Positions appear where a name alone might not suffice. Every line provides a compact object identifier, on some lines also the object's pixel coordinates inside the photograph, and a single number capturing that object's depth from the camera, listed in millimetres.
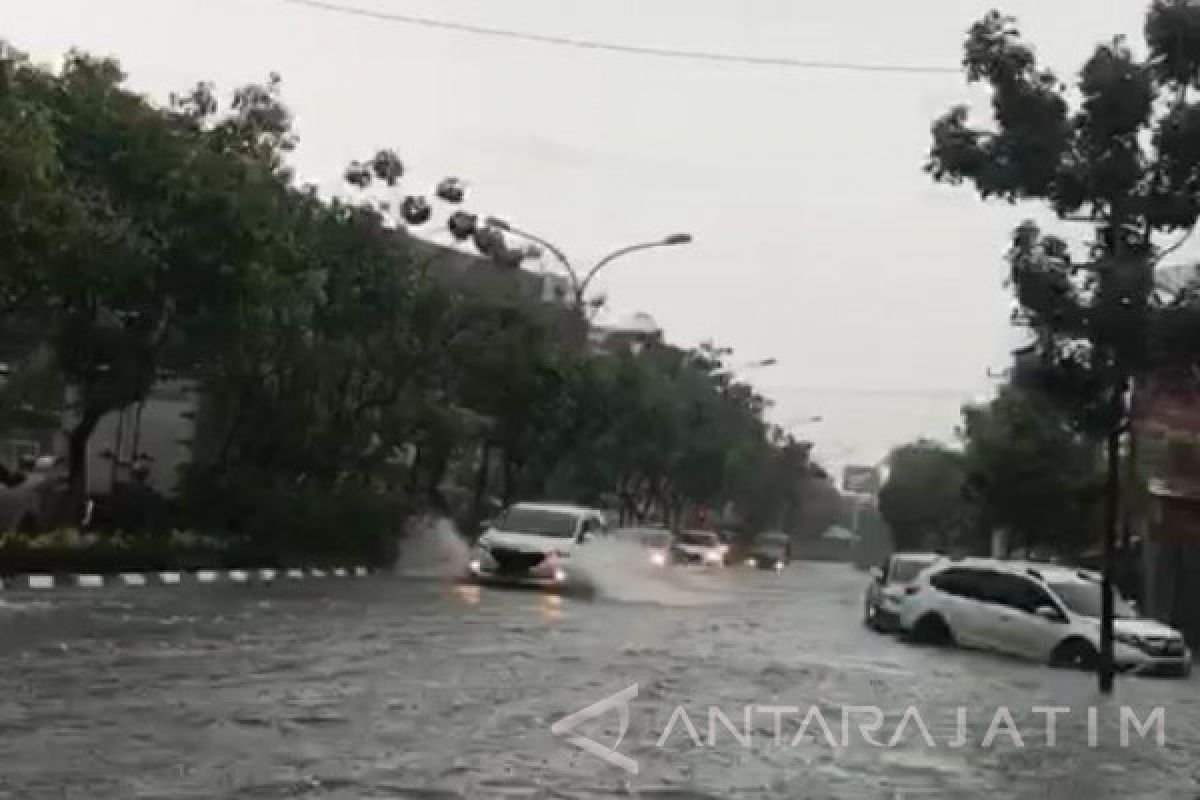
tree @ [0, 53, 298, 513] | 30734
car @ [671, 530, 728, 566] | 71188
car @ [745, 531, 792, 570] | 85000
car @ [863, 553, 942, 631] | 30562
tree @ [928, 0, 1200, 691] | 15109
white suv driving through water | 36219
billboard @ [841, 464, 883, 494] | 145500
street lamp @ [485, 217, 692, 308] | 49125
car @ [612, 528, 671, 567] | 50562
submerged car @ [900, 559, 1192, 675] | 23984
